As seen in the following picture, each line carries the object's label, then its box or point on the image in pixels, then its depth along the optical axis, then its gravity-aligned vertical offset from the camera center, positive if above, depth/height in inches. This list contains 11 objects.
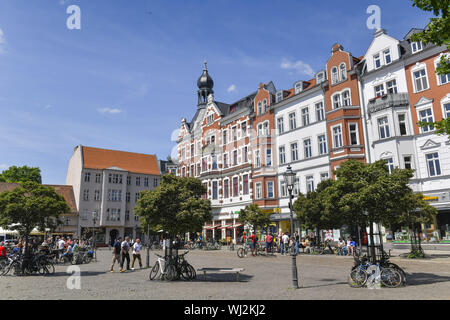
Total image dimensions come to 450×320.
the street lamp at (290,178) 523.3 +76.2
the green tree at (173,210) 608.4 +38.5
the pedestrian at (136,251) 777.6 -41.8
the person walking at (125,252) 748.0 -41.9
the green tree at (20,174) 2226.9 +399.6
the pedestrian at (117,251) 745.6 -39.2
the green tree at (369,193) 517.5 +51.7
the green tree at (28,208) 695.1 +55.1
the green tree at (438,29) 447.5 +264.7
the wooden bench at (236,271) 539.6 -64.8
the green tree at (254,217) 1197.1 +42.5
